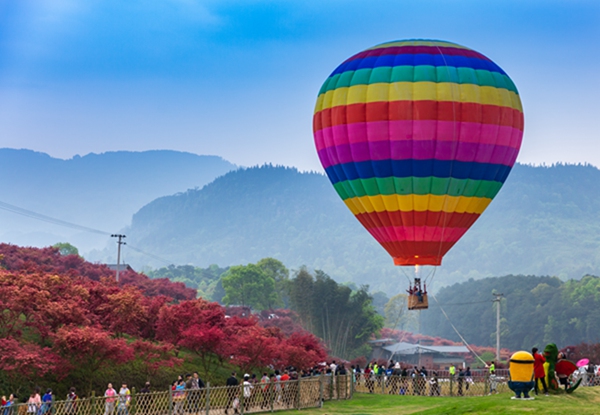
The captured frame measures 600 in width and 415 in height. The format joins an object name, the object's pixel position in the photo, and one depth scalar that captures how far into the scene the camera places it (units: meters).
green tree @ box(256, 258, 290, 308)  156.25
